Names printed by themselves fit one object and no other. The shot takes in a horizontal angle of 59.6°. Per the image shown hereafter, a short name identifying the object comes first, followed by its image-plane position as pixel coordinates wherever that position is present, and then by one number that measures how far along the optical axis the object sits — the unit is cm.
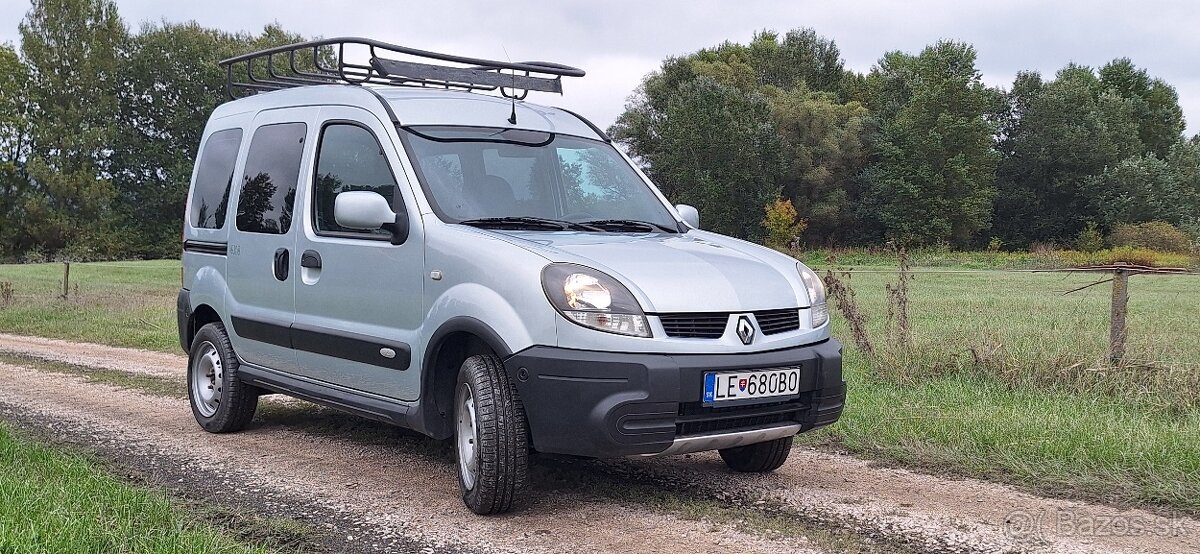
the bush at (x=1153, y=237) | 5075
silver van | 446
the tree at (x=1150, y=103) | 6956
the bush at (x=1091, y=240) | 5738
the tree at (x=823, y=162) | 6166
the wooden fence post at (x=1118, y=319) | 743
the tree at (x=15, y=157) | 5703
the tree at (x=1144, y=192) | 5700
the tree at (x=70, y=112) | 5838
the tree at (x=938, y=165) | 5812
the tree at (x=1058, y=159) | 6091
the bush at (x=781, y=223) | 5862
